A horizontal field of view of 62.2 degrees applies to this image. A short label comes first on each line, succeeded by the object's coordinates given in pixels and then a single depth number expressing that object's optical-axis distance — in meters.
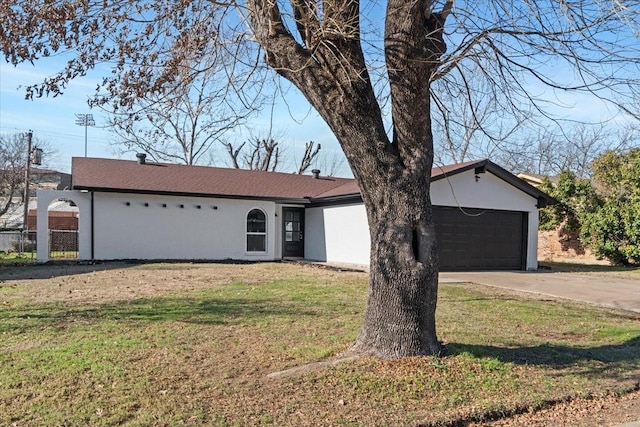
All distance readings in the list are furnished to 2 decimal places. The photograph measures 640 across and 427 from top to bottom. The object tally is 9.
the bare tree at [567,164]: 40.28
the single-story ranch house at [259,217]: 18.20
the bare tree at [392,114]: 5.54
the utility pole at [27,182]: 30.73
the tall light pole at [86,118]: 34.22
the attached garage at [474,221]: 17.88
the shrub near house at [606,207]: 21.59
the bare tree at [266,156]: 41.71
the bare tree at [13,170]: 41.78
